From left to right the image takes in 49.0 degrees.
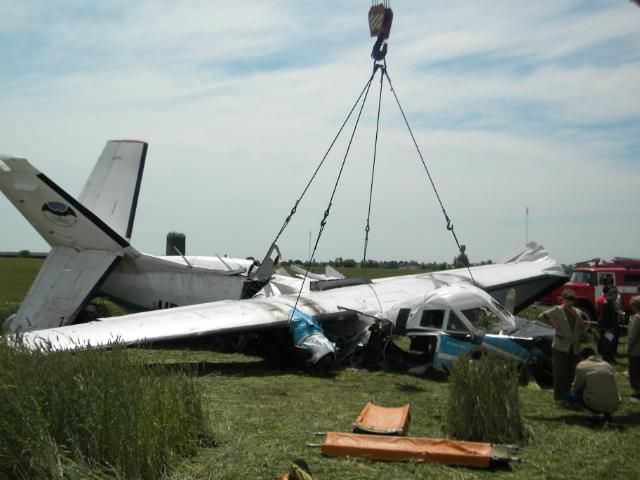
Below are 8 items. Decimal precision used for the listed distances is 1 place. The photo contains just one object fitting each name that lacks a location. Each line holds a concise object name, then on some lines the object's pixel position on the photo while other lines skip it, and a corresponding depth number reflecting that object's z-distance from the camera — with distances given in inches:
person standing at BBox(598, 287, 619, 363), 520.7
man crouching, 313.4
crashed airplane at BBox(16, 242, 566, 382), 432.8
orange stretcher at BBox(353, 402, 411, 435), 283.0
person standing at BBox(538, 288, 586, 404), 362.9
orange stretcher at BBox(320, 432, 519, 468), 241.8
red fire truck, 774.5
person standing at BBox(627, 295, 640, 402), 377.7
